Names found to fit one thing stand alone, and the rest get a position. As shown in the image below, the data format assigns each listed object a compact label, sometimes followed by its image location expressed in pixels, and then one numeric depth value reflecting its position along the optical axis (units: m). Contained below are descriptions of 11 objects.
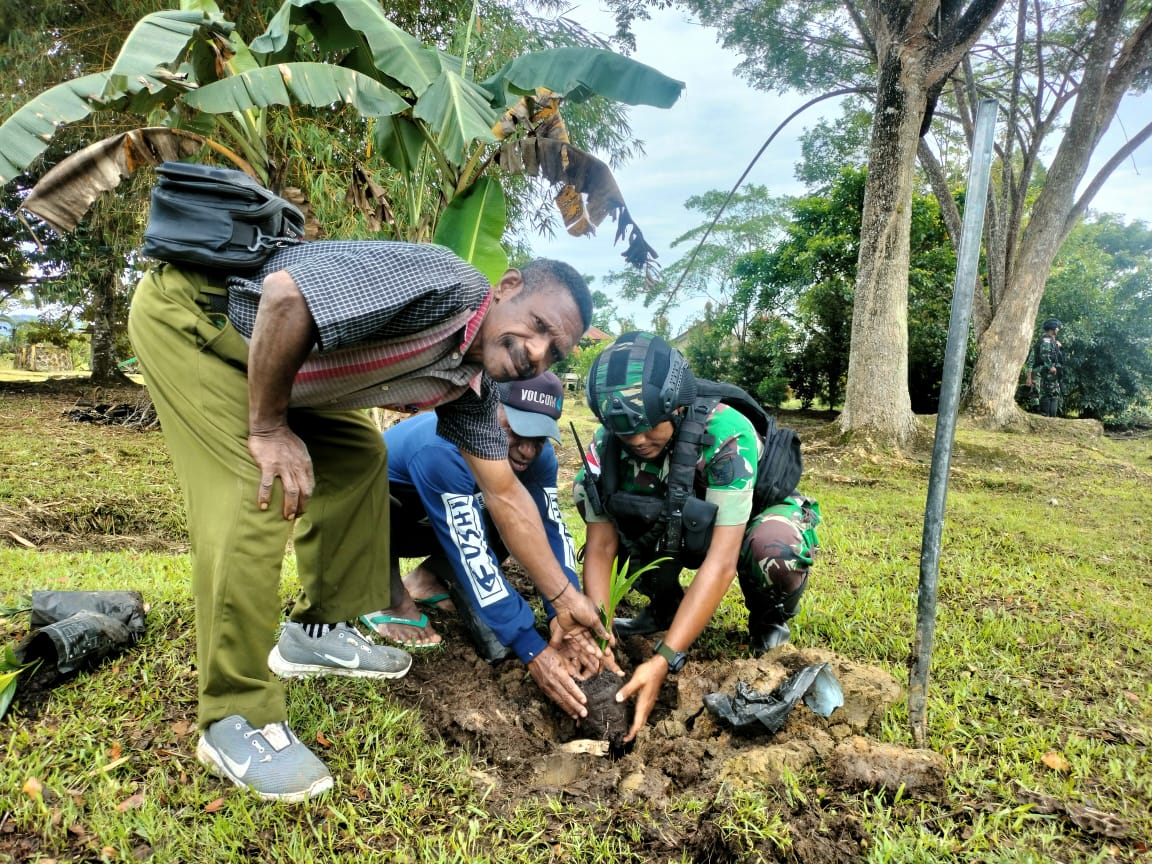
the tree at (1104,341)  14.08
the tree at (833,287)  13.71
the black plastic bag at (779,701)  2.25
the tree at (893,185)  7.88
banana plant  3.99
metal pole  1.96
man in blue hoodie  2.59
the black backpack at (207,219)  1.90
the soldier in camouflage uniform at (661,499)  2.50
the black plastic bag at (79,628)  2.40
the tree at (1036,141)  10.20
